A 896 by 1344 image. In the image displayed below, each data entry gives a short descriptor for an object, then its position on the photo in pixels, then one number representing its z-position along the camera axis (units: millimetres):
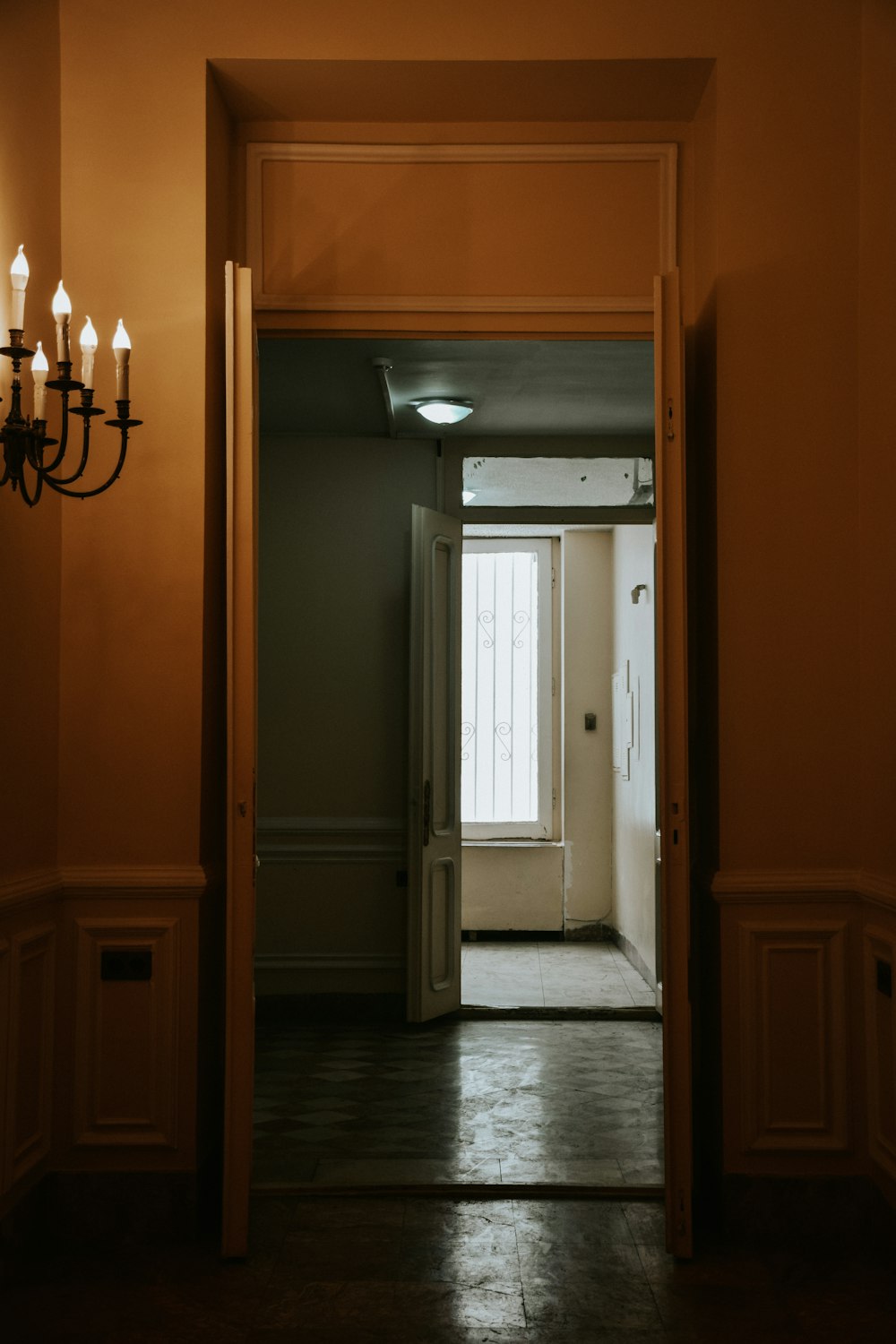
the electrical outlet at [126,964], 3199
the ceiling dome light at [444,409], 5543
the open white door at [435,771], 5684
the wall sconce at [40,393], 2553
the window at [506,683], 8227
